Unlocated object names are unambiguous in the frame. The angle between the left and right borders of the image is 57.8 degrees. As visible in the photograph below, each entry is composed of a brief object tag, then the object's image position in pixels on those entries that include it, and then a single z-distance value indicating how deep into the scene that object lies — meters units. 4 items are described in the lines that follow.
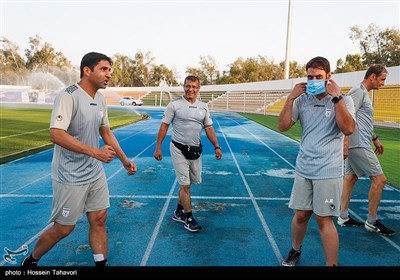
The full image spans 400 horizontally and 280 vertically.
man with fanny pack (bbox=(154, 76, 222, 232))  4.79
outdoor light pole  43.20
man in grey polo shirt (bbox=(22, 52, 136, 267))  2.92
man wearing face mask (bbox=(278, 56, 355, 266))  3.14
